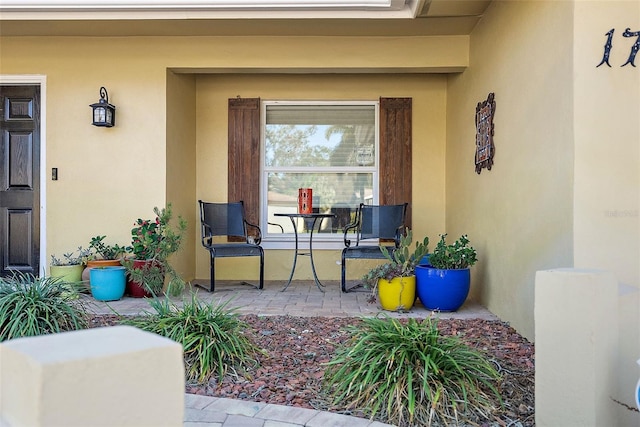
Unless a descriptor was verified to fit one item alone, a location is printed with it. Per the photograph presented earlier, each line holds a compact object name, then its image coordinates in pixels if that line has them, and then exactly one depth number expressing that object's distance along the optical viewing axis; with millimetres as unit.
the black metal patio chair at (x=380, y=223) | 4659
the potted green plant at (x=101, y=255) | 4176
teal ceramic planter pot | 4000
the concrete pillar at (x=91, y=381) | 817
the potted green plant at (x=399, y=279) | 3588
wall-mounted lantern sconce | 4324
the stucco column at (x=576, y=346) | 1558
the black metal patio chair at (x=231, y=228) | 4535
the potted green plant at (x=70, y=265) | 4191
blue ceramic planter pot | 3508
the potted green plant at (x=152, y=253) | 4008
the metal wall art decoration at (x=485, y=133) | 3586
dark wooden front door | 4605
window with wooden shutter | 5102
